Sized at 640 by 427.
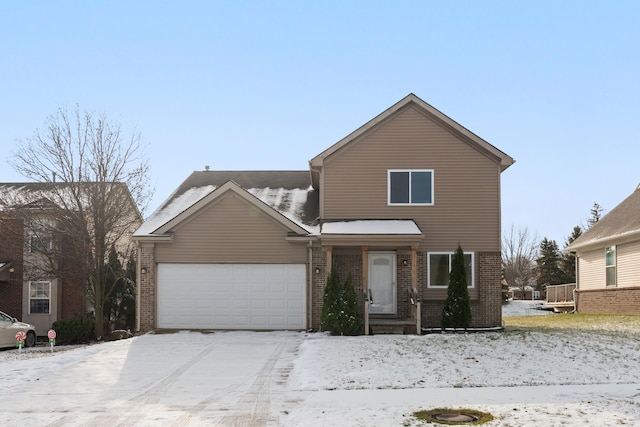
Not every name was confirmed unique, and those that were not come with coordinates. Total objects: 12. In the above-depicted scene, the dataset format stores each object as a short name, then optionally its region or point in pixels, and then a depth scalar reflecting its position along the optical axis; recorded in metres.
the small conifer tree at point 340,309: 19.75
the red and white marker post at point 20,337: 20.47
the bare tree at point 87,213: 27.33
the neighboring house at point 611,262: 26.20
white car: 22.86
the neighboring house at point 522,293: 58.13
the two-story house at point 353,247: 21.78
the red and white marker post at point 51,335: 20.17
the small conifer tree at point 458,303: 20.61
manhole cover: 9.83
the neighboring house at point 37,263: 28.12
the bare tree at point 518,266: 70.50
